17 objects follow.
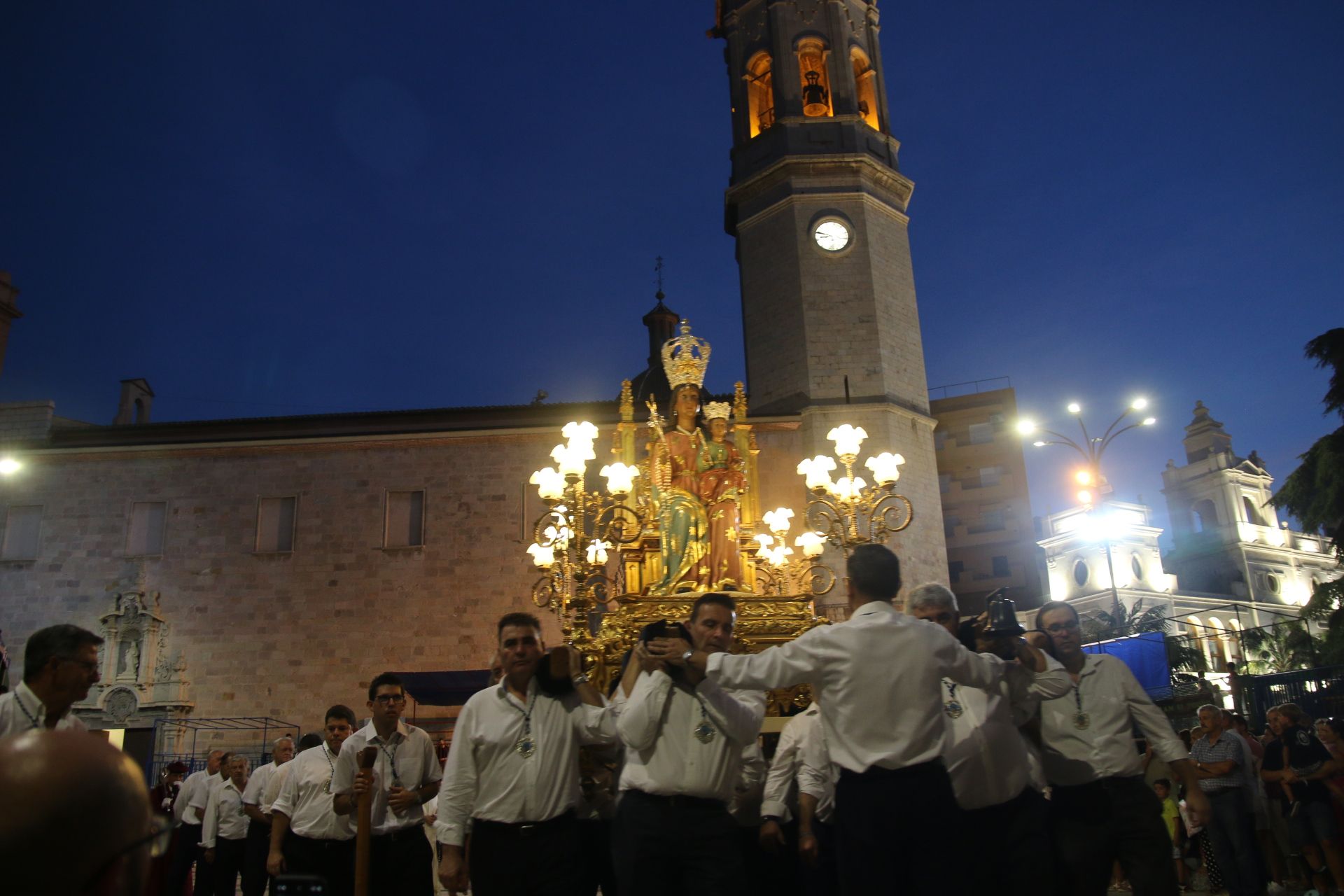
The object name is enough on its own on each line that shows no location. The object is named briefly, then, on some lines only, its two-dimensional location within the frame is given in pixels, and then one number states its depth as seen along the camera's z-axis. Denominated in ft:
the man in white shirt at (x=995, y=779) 14.88
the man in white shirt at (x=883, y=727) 12.25
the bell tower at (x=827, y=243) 69.46
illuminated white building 160.35
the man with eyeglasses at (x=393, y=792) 18.53
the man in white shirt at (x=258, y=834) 25.34
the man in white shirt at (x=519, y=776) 14.57
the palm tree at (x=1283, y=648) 87.86
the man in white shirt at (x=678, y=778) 13.44
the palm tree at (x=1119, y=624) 96.73
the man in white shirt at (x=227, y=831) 28.55
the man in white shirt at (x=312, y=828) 19.75
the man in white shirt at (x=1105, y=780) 15.94
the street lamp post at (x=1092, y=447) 64.90
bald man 4.43
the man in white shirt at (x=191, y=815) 29.63
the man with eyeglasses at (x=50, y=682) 13.12
